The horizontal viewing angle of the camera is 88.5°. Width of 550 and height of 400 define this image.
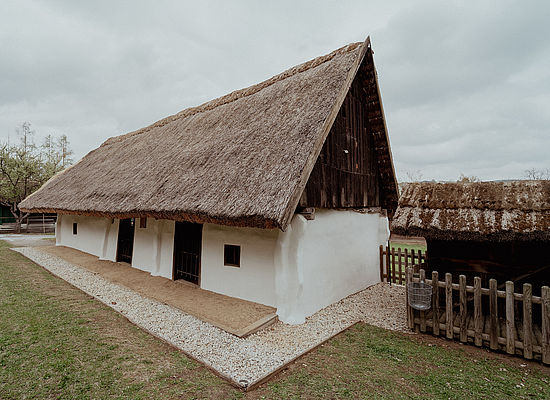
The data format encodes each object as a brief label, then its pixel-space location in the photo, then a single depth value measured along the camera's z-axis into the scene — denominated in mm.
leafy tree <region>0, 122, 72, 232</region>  21672
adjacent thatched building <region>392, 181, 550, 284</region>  5195
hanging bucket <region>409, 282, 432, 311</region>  4910
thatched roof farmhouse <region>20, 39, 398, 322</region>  5531
